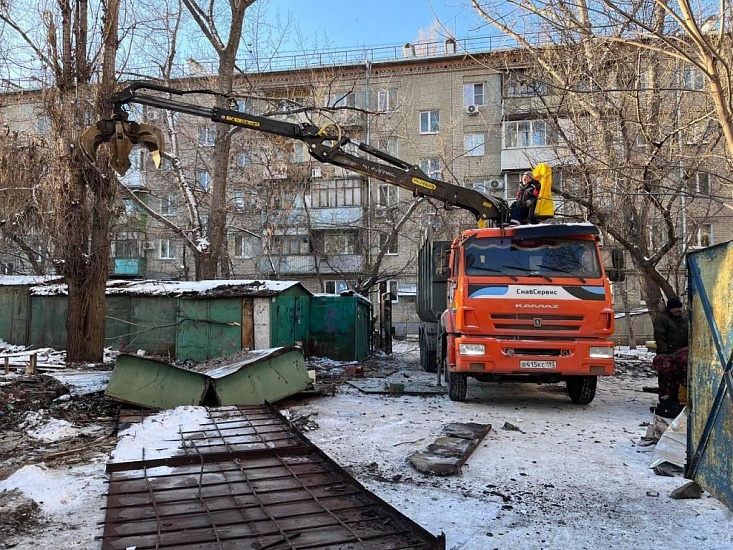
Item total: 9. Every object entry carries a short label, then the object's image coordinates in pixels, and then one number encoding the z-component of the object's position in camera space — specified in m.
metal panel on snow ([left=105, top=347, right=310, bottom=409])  7.95
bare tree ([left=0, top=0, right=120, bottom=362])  12.34
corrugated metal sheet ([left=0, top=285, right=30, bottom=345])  16.95
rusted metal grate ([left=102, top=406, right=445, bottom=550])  3.69
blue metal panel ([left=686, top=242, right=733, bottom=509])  3.59
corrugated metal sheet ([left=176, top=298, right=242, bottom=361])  14.48
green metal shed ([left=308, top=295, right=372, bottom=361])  16.28
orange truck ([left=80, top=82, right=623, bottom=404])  8.14
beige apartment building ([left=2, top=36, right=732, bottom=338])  24.08
